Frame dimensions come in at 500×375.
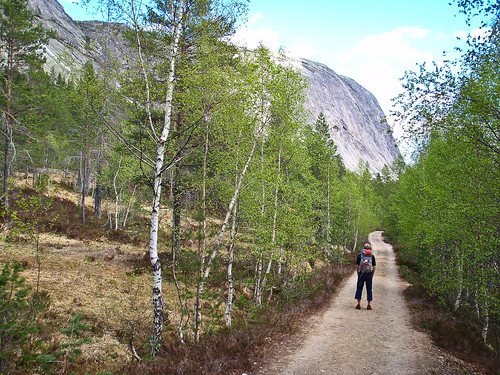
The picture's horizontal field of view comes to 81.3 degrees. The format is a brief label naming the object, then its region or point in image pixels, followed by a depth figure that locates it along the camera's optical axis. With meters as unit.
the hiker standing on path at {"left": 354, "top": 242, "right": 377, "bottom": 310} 10.08
